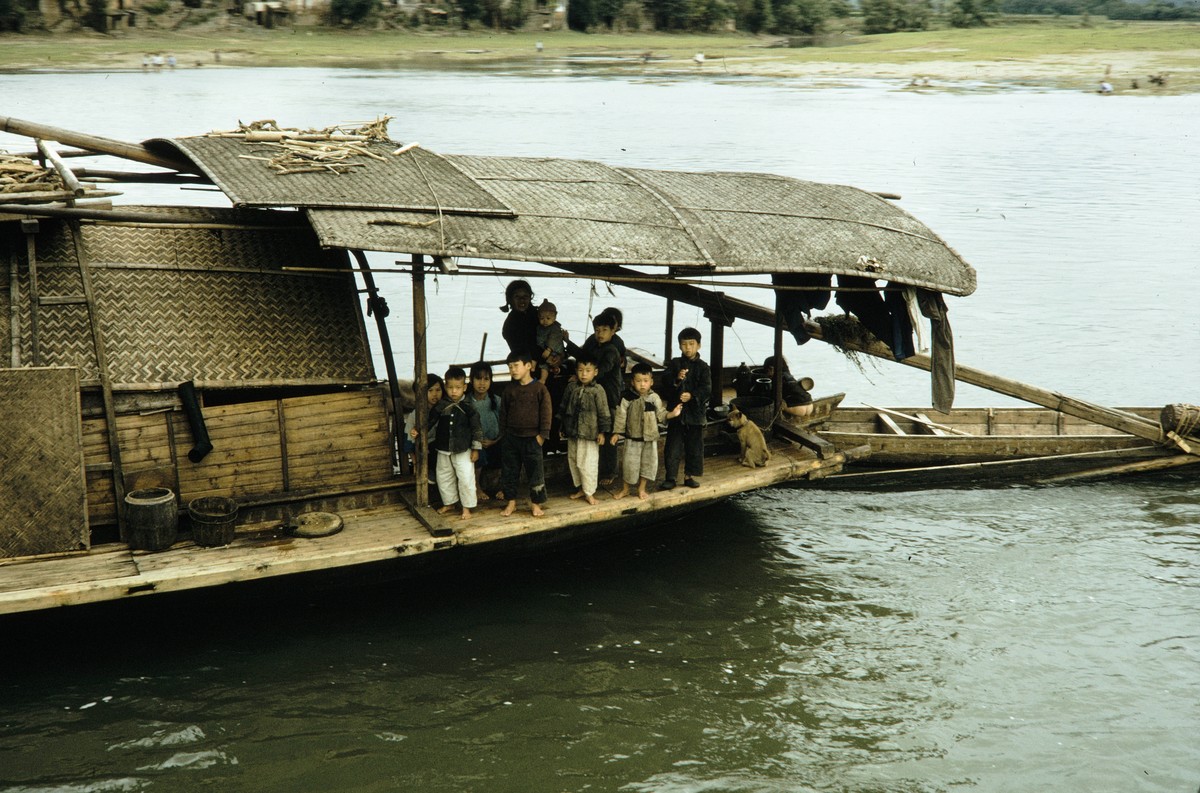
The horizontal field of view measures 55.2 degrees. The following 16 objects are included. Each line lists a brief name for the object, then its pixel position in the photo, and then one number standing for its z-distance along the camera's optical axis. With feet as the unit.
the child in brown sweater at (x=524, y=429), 26.35
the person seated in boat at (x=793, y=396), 32.99
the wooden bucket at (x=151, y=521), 23.34
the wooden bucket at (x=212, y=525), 23.66
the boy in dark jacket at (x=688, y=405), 28.09
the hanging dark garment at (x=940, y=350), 29.71
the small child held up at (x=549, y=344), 28.99
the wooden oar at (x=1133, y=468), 38.09
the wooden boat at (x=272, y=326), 22.89
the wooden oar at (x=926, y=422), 39.06
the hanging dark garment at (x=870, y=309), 30.66
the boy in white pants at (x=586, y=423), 27.04
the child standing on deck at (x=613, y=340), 28.09
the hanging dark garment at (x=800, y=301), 30.42
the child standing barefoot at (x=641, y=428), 27.55
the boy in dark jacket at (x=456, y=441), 25.80
